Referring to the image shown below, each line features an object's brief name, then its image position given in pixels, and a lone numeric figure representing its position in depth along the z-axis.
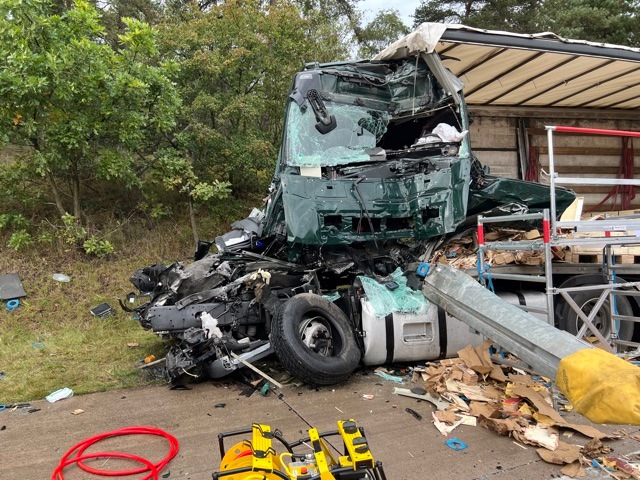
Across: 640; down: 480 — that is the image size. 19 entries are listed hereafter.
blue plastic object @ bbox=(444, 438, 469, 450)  2.84
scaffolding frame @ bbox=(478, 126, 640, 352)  3.43
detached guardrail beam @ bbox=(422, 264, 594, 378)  2.60
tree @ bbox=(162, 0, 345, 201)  8.05
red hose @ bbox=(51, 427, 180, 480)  2.59
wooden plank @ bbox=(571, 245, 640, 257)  4.30
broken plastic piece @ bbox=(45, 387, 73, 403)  3.79
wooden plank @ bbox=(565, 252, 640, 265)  4.45
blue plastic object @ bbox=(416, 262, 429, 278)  4.32
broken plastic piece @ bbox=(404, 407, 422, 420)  3.29
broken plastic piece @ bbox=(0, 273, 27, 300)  6.19
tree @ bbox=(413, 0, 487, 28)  15.73
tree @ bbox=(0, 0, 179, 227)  5.76
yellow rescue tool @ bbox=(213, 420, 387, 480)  1.60
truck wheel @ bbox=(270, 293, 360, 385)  3.64
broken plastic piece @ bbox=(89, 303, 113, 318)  6.18
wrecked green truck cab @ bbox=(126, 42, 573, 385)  4.03
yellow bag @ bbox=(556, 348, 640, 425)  1.76
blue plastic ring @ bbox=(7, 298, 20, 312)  6.07
